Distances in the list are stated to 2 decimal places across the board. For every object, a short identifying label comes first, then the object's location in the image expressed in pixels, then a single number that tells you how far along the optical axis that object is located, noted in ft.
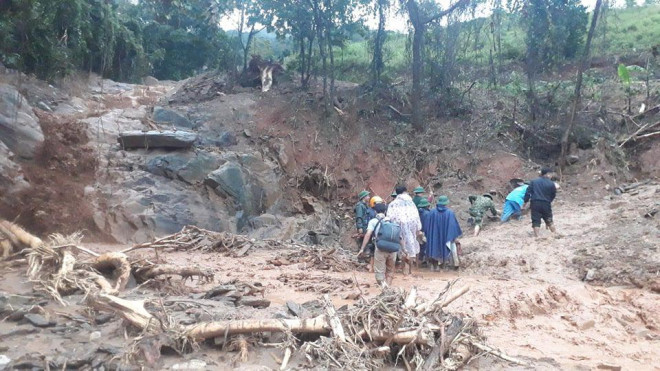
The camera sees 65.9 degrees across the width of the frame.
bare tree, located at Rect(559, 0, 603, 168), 42.86
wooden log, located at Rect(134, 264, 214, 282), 21.56
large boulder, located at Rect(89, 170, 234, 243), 35.73
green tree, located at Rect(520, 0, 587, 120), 51.67
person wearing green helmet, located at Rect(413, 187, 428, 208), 31.81
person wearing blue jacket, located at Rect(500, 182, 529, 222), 36.78
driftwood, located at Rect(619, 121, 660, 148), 45.14
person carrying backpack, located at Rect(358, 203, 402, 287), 23.76
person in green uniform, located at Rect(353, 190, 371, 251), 31.17
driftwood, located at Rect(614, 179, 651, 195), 38.46
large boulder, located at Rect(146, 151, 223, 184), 40.98
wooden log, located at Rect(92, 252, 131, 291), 20.51
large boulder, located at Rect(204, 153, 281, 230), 42.29
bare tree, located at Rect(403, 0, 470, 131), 50.62
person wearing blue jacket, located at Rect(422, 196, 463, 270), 29.07
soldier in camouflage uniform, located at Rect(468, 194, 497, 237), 37.47
